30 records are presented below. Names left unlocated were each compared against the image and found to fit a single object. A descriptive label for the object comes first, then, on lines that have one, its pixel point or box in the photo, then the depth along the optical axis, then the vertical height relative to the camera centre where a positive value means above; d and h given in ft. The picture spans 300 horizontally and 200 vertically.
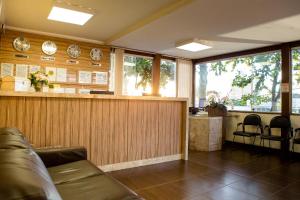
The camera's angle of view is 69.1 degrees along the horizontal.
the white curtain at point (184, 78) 23.00 +2.54
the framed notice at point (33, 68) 15.59 +2.23
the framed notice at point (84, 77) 17.48 +1.87
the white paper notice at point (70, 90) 16.92 +0.75
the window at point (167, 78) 22.21 +2.36
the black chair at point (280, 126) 15.05 -1.68
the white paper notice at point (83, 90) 17.48 +0.75
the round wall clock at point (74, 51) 17.01 +3.86
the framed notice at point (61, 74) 16.54 +1.91
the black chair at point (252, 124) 16.81 -1.77
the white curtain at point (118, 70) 19.12 +2.69
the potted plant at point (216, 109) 18.72 -0.64
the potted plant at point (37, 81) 9.89 +0.83
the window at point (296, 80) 15.87 +1.66
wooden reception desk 8.97 -1.15
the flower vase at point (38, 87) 9.96 +0.56
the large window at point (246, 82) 17.44 +1.84
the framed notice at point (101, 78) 18.27 +1.85
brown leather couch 2.38 -1.78
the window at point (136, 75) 20.06 +2.47
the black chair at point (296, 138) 13.87 -2.40
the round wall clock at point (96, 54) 17.95 +3.82
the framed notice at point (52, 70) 16.14 +2.10
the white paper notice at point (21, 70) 15.23 +2.00
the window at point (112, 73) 19.02 +2.39
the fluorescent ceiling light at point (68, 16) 11.41 +4.64
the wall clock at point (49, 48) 16.07 +3.85
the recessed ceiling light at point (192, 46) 15.58 +4.18
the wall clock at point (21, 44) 15.11 +3.87
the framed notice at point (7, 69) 14.79 +2.03
